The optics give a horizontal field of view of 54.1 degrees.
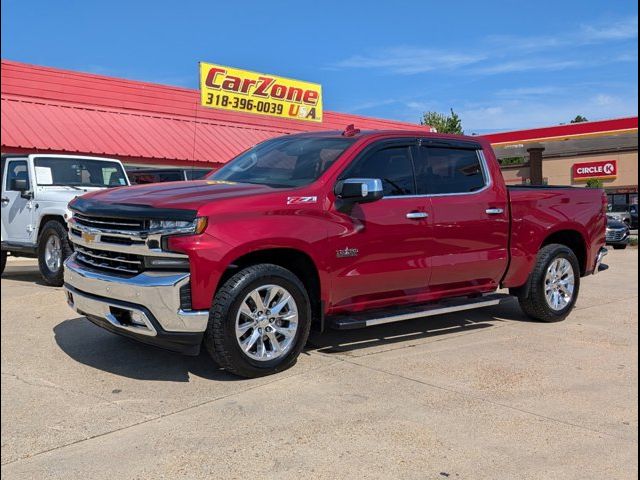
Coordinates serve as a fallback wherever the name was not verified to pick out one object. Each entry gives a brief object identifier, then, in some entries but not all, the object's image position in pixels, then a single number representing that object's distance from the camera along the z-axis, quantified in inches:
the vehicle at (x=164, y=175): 482.9
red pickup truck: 168.1
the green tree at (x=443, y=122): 2011.6
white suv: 336.8
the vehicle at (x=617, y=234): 707.4
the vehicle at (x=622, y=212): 815.6
